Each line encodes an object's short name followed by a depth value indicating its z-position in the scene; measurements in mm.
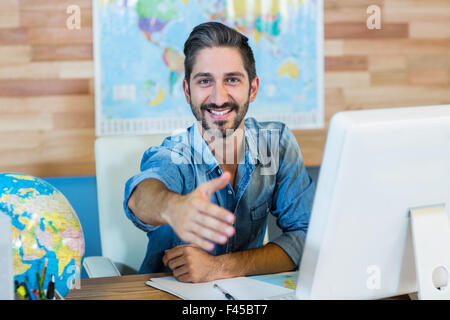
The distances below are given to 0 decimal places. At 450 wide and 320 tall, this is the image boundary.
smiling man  1561
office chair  1637
